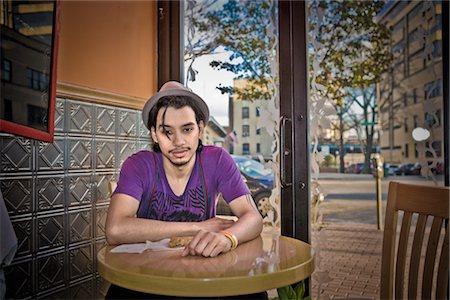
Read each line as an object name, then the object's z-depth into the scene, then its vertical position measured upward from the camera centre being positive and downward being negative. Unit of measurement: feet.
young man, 5.34 -0.41
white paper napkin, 4.91 -1.08
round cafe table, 3.87 -1.13
